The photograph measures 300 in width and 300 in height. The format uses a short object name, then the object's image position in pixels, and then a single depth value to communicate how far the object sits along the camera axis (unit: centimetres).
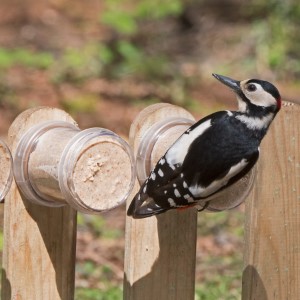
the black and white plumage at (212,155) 636
